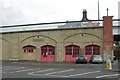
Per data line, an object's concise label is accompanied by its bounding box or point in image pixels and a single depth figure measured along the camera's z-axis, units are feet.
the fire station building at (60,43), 84.13
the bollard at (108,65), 50.10
